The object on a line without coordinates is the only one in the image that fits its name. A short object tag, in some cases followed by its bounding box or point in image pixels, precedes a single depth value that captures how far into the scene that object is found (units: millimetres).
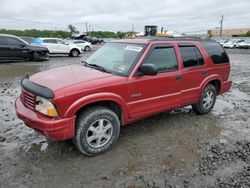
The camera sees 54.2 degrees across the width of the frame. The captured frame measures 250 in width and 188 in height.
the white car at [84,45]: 29105
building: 92625
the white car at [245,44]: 38938
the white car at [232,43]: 40344
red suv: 3398
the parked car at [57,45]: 20162
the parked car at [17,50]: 14570
